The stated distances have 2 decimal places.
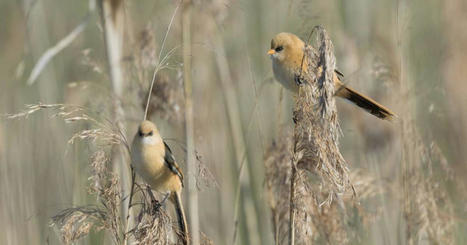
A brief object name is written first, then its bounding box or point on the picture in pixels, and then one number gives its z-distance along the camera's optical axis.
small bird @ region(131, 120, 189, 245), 5.49
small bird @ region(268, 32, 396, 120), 5.36
